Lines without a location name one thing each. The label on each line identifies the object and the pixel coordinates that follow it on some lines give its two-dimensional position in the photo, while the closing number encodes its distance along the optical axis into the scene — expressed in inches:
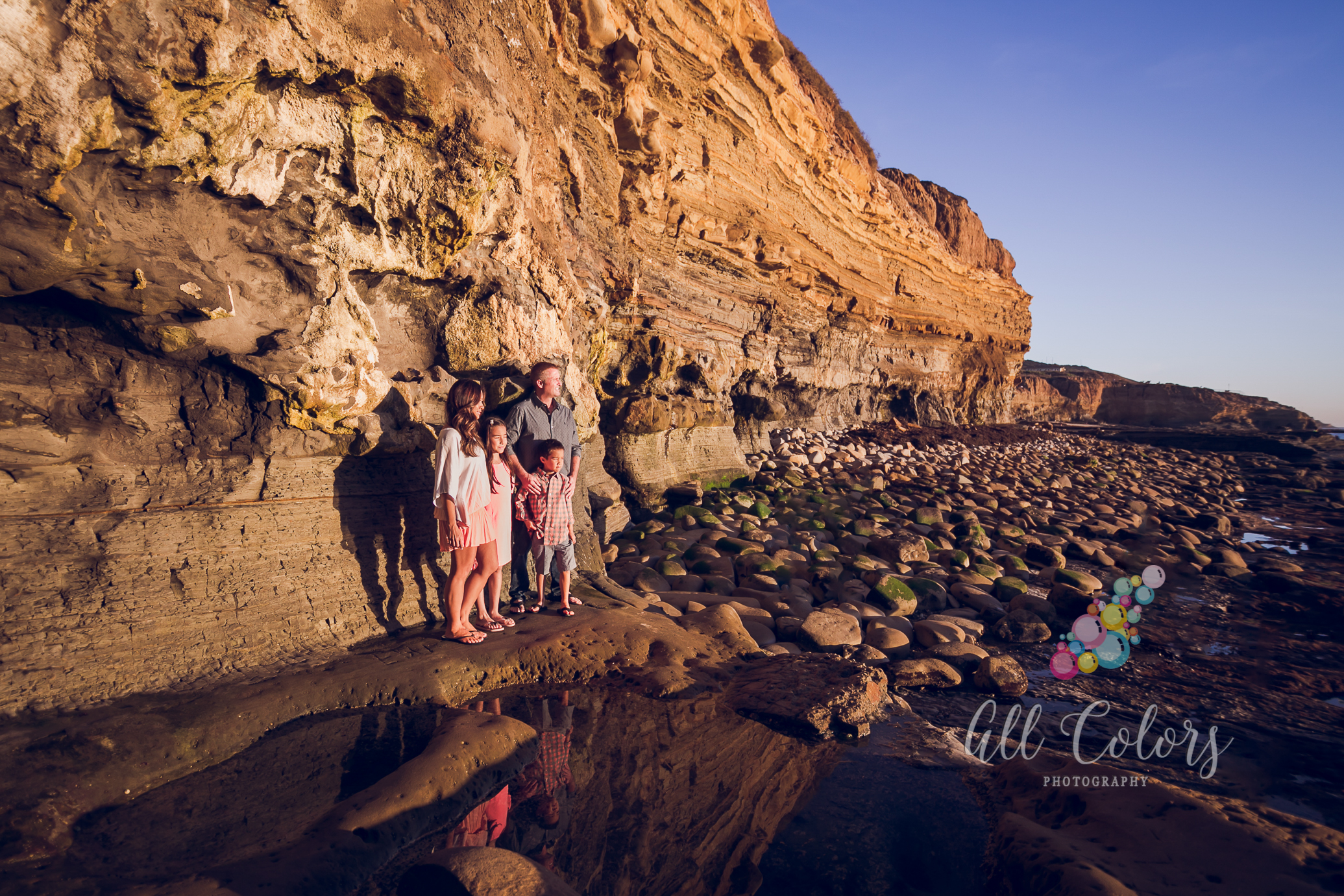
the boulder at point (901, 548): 281.1
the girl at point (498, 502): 163.3
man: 185.0
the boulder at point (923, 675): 161.3
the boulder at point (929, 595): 234.7
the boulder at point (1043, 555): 305.6
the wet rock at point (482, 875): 73.7
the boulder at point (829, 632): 183.3
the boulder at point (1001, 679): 162.7
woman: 149.3
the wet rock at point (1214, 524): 408.5
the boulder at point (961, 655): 172.6
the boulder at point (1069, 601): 230.4
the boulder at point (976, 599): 228.7
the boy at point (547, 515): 180.9
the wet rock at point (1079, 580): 247.0
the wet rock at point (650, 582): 226.8
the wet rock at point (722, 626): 169.2
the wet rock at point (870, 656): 172.6
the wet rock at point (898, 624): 195.8
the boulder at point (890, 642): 182.6
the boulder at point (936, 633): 189.6
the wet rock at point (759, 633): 185.3
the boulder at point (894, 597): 222.1
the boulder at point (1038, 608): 221.3
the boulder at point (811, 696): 129.6
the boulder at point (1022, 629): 207.9
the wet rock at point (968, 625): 205.9
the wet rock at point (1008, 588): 241.0
